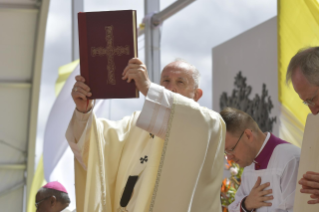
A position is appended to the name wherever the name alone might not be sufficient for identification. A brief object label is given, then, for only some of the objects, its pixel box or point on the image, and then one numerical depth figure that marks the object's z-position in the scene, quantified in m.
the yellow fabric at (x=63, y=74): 15.01
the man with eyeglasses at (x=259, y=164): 5.99
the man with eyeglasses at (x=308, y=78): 4.79
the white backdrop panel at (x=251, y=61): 11.36
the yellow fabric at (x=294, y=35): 6.41
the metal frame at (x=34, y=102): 13.48
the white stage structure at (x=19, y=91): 13.14
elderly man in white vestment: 4.60
